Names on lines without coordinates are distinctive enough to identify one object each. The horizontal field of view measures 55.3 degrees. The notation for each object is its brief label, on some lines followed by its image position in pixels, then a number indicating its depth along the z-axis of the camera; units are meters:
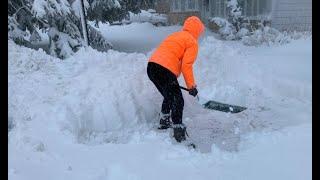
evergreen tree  4.82
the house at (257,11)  6.82
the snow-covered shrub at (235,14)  7.91
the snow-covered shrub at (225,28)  7.38
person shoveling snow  3.45
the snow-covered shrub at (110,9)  6.13
